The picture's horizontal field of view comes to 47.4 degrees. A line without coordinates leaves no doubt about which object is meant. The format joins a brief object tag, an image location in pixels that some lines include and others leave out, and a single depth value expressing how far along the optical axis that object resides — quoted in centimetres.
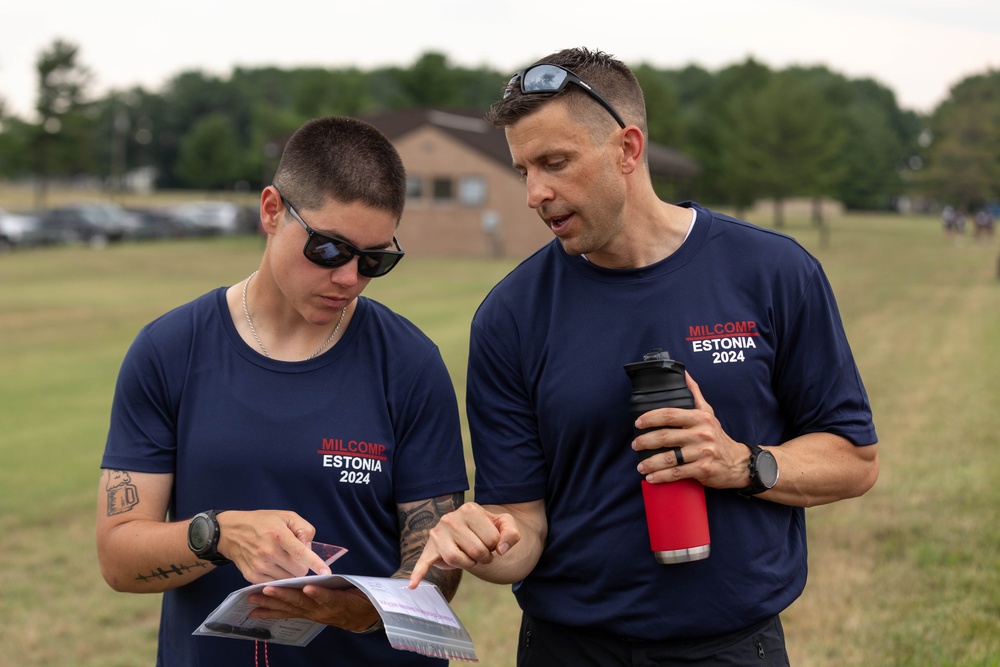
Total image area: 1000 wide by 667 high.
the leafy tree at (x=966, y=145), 5919
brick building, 5044
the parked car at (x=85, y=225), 5322
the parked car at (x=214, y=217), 6384
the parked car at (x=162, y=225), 5953
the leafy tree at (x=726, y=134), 8381
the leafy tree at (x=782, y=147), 7981
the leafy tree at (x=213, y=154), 9581
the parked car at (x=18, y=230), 4953
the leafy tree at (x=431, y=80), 8394
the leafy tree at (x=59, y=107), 7631
